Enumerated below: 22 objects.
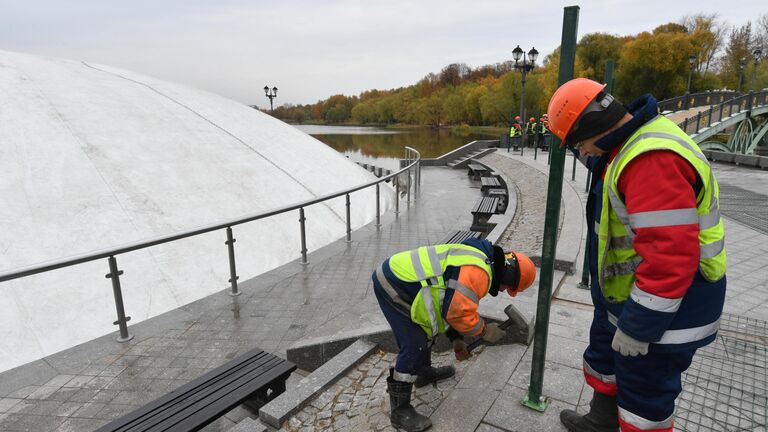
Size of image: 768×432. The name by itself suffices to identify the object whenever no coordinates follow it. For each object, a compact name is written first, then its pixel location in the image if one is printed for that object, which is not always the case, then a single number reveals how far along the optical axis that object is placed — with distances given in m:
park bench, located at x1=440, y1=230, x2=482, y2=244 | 6.69
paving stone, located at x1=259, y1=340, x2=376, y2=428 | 3.02
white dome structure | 5.82
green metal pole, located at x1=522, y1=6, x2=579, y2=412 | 2.22
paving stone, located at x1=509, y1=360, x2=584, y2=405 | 2.83
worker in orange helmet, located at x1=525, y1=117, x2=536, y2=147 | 24.09
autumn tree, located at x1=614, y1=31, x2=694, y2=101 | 41.81
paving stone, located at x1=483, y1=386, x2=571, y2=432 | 2.53
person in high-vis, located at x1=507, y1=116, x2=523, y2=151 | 23.21
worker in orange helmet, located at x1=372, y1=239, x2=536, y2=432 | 2.44
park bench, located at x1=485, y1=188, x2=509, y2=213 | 12.83
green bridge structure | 21.30
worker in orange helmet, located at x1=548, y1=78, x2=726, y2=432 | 1.64
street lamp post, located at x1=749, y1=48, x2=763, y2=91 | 39.62
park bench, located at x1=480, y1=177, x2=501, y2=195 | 13.98
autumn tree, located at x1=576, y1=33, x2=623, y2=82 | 47.91
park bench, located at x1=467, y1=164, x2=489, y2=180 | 17.88
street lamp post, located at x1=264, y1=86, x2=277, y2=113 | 27.03
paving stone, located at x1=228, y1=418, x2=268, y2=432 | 2.78
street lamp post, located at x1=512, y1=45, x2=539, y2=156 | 20.87
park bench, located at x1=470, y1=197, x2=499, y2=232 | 9.08
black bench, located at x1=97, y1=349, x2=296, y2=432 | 2.75
